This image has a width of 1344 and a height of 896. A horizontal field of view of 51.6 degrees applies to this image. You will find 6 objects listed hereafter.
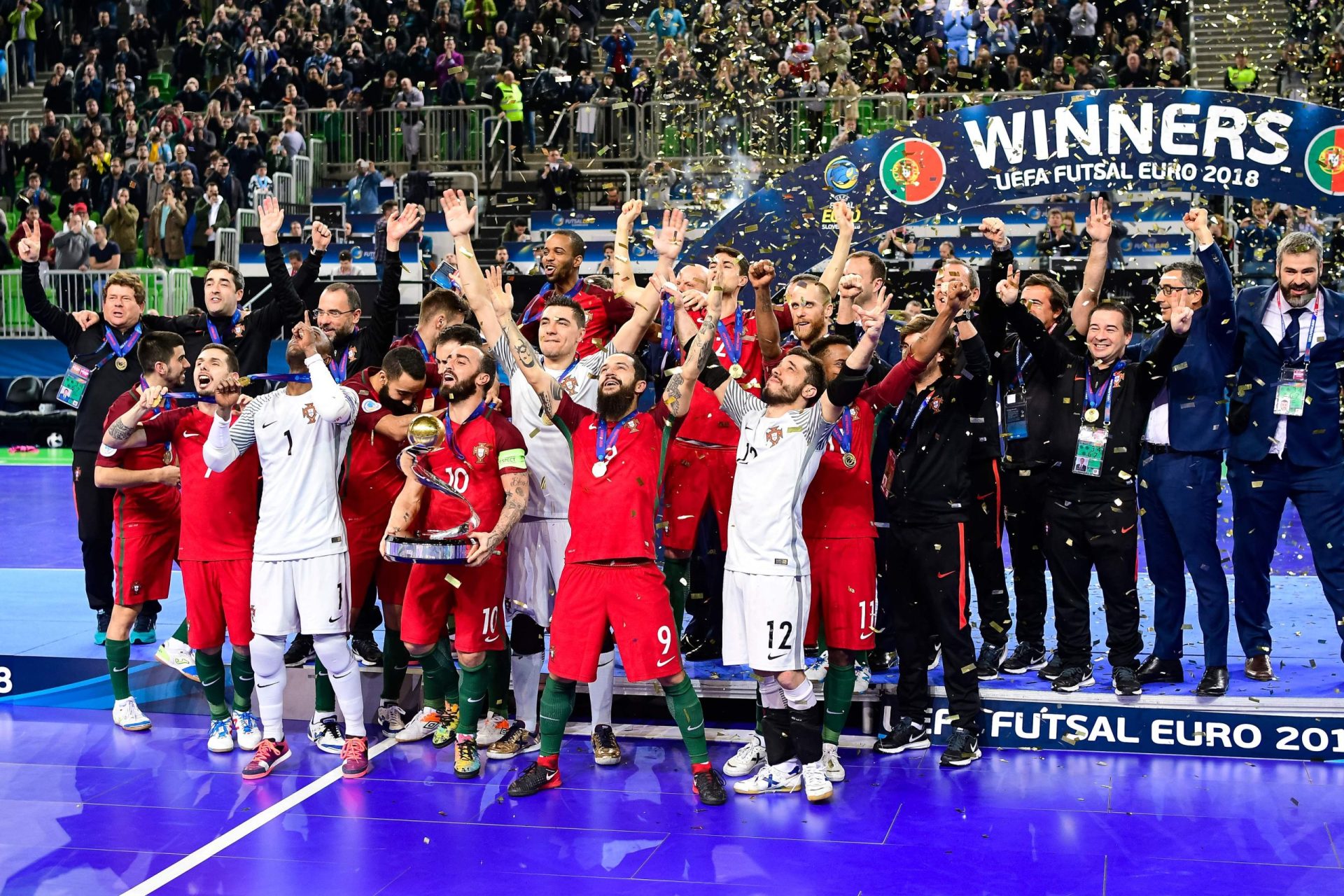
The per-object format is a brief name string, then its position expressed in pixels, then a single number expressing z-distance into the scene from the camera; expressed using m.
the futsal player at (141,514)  7.40
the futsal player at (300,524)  6.73
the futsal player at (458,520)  6.68
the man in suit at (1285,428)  6.85
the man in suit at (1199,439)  6.92
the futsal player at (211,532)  6.95
